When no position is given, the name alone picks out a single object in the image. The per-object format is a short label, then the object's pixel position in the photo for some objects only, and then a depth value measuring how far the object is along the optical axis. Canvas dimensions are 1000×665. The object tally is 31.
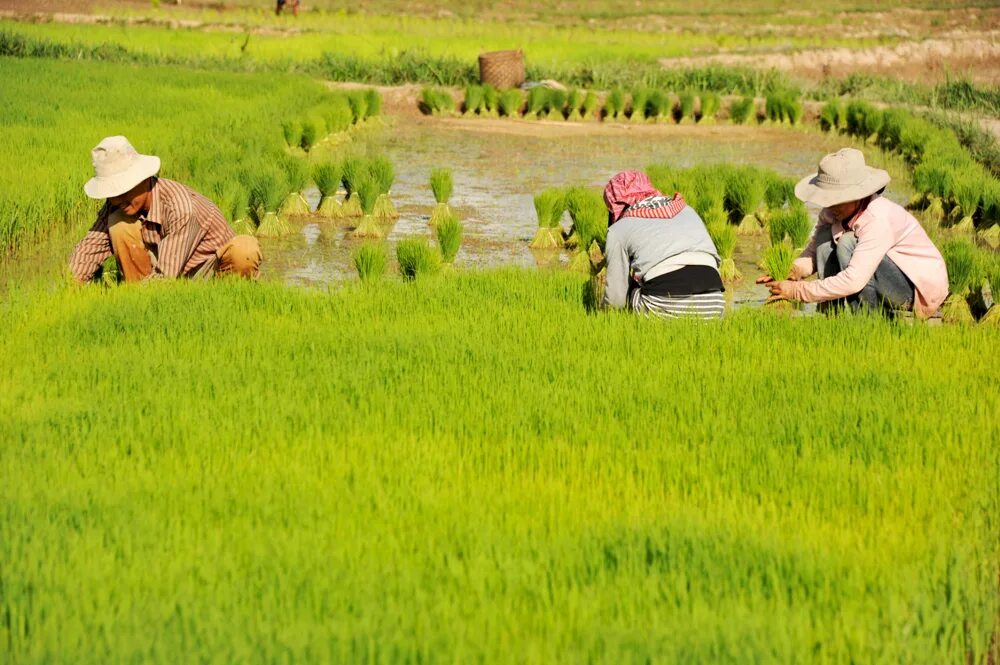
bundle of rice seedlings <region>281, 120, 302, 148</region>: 22.98
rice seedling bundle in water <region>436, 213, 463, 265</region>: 14.41
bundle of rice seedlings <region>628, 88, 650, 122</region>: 31.70
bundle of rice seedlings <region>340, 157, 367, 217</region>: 18.31
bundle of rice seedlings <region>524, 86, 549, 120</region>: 31.84
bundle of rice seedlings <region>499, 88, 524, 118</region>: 31.94
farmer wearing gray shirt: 10.06
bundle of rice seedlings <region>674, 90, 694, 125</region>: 31.78
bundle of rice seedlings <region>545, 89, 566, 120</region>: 32.00
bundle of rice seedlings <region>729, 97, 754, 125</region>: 31.53
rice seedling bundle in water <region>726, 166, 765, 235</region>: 17.75
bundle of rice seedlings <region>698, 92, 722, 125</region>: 31.58
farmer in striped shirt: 10.41
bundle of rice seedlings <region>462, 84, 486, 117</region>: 32.03
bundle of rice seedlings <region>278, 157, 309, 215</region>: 18.16
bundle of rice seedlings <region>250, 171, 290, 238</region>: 16.67
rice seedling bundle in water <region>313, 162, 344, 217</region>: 18.39
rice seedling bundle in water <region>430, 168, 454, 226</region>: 17.89
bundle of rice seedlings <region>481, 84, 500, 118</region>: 32.28
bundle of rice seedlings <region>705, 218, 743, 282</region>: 14.25
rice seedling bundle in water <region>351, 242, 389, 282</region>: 12.77
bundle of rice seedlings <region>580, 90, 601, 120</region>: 32.22
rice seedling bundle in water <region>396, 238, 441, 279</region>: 13.02
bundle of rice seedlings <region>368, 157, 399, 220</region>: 18.08
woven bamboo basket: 33.81
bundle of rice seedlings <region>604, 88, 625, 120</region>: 31.87
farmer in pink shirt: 10.18
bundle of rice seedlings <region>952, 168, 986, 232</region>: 17.30
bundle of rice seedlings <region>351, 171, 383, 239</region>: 17.03
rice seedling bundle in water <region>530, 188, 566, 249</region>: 16.33
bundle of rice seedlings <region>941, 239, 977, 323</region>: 12.52
